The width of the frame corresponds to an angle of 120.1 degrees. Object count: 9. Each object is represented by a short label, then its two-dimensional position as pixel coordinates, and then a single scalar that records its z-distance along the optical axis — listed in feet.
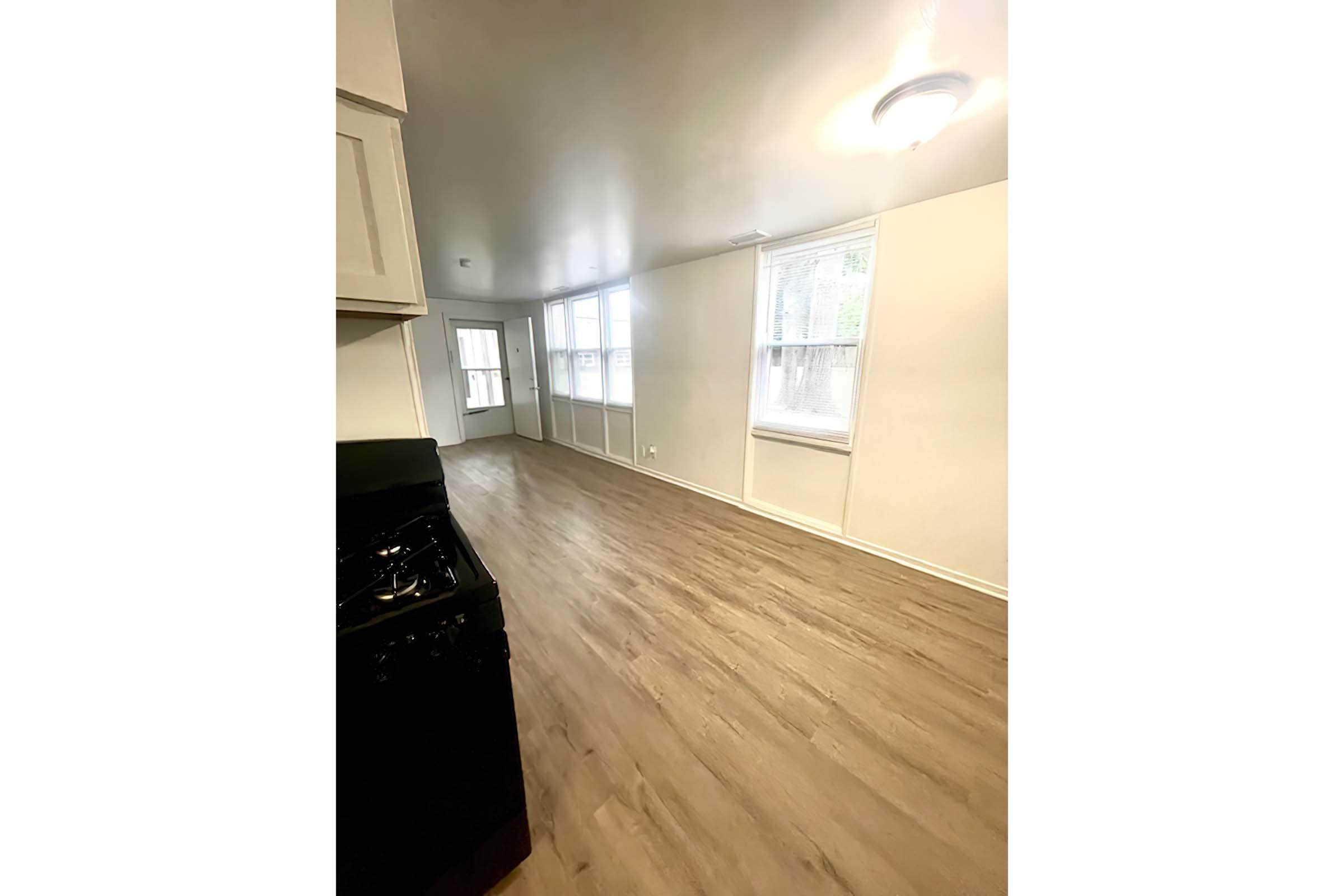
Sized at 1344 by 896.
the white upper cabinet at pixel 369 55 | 2.94
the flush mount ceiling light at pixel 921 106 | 3.97
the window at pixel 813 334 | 8.41
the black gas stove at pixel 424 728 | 2.50
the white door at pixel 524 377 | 19.20
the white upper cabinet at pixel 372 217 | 3.10
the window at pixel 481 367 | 18.97
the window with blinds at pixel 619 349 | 14.16
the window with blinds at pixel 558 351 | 17.28
